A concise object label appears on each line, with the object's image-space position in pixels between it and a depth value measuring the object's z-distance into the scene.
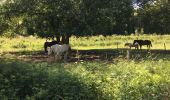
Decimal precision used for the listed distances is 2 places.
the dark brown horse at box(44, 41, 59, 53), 37.94
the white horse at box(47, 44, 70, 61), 30.44
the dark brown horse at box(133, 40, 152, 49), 42.19
